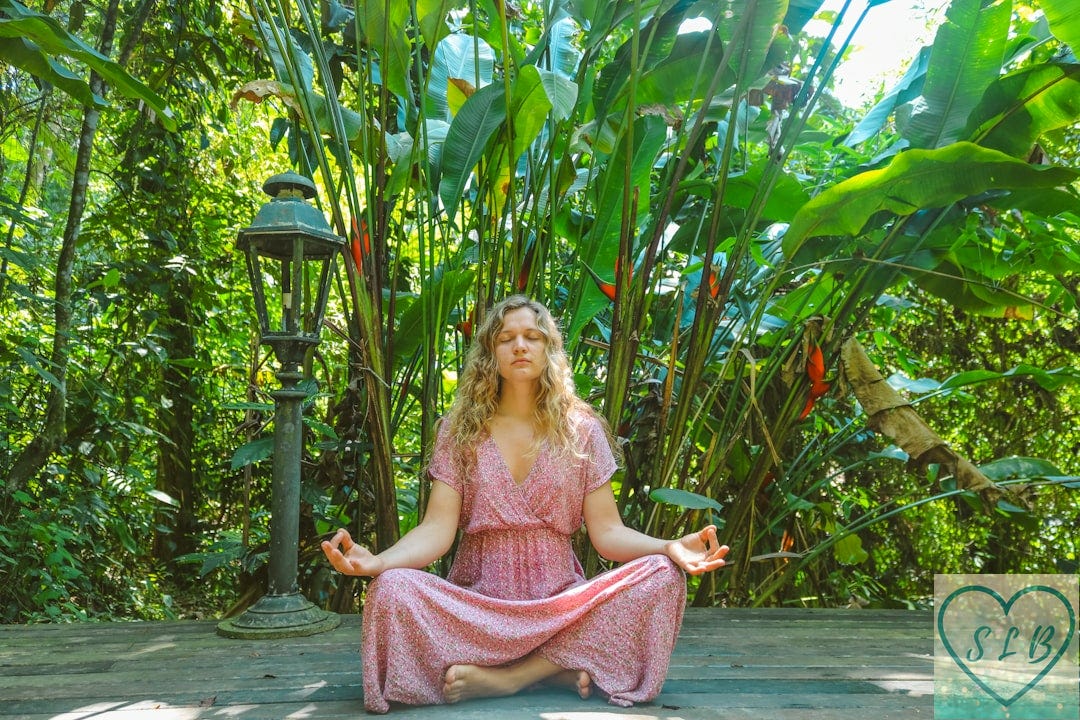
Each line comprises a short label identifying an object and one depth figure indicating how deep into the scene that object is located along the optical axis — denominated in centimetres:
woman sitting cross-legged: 167
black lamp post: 225
